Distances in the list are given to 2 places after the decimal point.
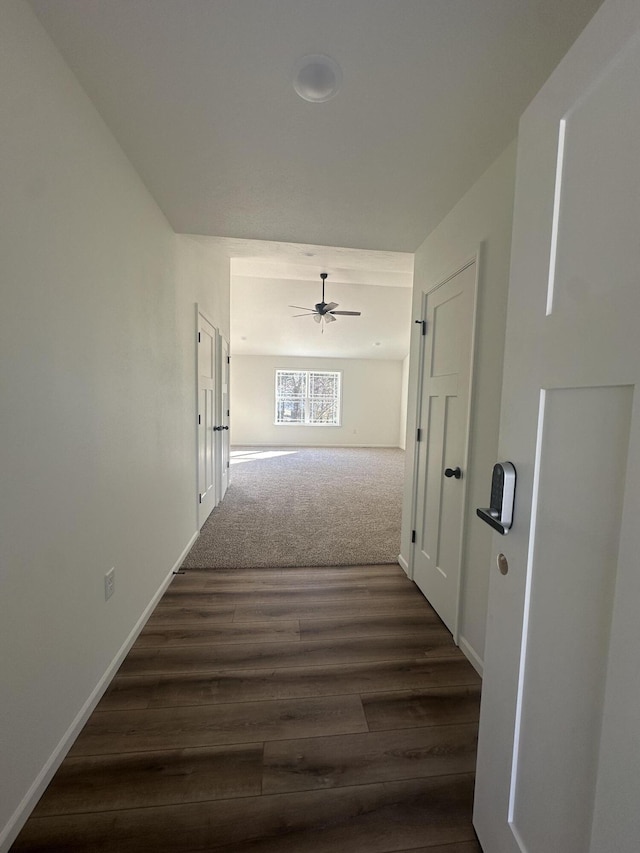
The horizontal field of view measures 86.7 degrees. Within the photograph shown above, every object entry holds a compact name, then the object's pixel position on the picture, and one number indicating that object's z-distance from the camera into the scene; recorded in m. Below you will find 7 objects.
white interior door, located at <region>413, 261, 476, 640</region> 1.79
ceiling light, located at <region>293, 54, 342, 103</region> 1.09
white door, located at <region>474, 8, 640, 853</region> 0.54
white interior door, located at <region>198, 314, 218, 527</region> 3.07
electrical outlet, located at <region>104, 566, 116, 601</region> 1.47
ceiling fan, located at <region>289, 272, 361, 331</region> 5.35
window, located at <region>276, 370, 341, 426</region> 9.19
